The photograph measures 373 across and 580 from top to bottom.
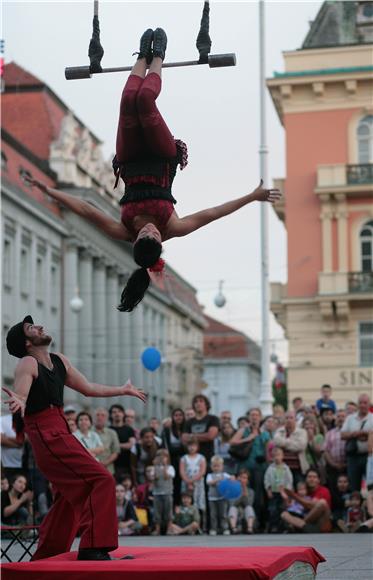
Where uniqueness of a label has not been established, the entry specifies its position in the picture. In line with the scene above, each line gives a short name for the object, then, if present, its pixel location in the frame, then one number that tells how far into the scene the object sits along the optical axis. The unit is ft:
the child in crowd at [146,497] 63.21
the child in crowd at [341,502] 59.93
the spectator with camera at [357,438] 58.54
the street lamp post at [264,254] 88.89
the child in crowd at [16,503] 57.82
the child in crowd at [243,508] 60.80
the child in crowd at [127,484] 61.67
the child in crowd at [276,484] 59.82
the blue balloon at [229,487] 60.08
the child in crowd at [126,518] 61.00
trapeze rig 29.86
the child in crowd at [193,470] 61.05
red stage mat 25.85
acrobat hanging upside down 30.94
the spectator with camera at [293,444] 60.23
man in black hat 29.78
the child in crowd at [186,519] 61.26
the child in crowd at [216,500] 60.64
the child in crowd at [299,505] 59.62
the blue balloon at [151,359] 89.40
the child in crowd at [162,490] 61.05
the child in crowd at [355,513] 59.21
